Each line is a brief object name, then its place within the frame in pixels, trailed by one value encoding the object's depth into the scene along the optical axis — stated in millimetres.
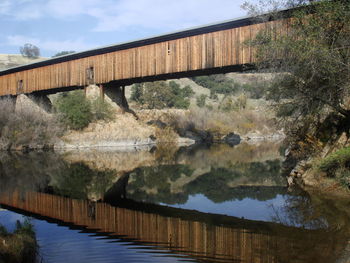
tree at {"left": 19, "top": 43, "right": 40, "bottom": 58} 104312
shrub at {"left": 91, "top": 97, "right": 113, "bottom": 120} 32562
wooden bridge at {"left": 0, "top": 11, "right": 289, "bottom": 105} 23219
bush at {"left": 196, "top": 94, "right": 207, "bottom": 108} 61206
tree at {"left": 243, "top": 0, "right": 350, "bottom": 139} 11562
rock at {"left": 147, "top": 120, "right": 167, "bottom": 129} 38844
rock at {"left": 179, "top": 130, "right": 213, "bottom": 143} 41094
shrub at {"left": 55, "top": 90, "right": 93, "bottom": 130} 33812
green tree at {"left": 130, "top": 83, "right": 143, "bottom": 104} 59262
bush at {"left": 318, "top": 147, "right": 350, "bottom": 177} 11180
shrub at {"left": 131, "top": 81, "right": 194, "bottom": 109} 56344
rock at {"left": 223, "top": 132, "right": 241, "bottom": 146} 41688
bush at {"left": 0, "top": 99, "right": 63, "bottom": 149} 31141
